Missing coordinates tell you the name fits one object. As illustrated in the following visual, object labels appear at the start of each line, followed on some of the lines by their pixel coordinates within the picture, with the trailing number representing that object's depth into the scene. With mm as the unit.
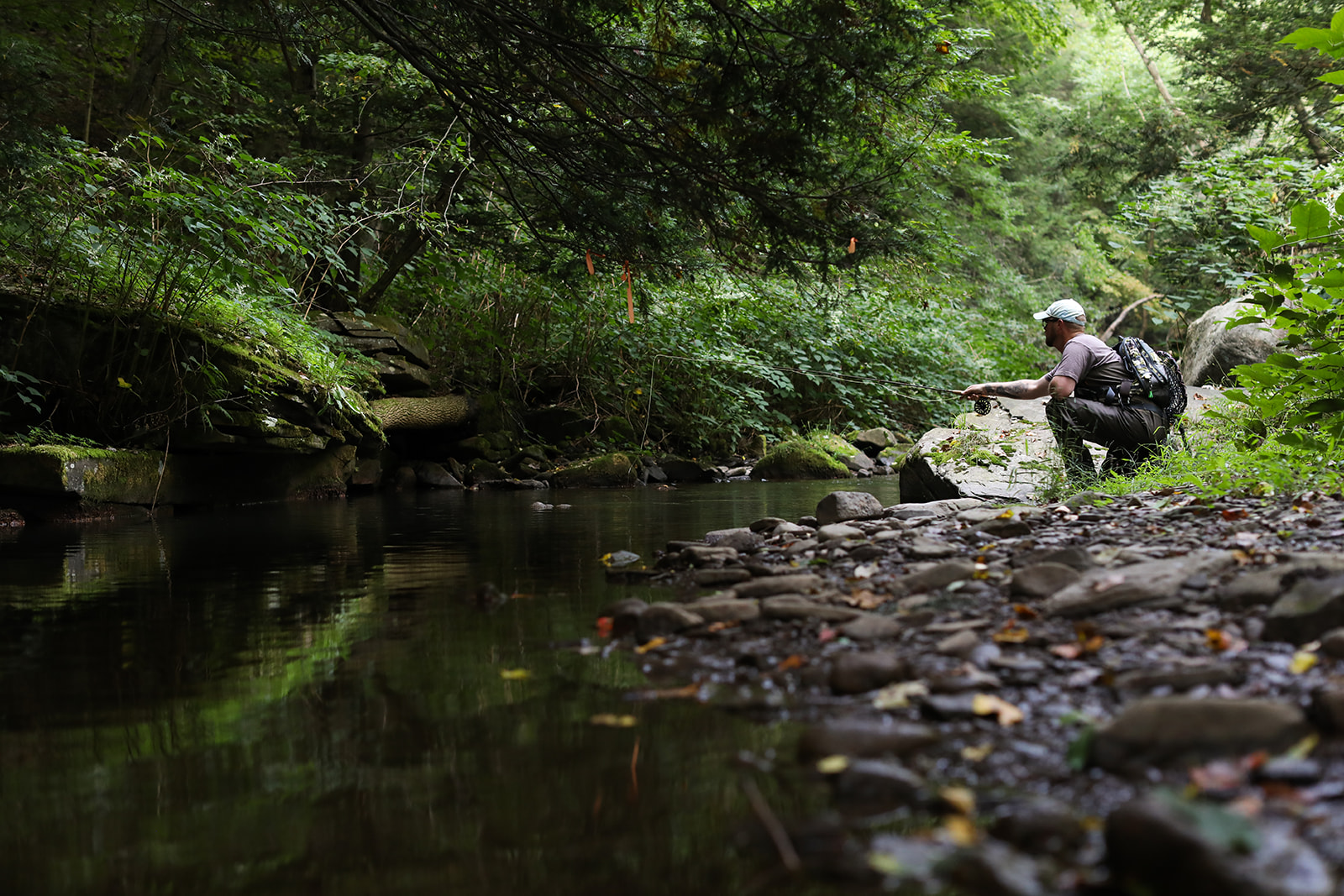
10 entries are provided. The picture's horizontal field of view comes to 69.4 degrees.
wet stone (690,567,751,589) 3782
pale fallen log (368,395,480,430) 11008
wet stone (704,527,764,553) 4613
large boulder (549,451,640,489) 11719
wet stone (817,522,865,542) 4355
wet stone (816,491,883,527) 5762
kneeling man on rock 6215
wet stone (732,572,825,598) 3279
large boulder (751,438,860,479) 12609
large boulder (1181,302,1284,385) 11156
